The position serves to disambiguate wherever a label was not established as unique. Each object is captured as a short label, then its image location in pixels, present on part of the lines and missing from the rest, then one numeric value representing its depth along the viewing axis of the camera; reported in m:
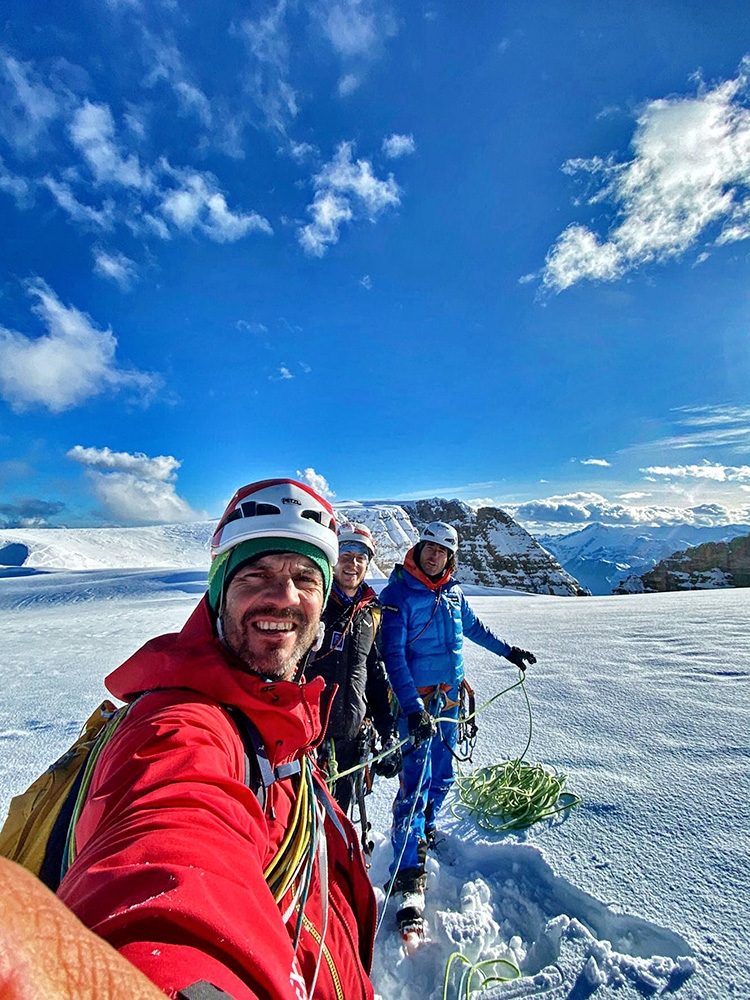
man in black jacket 2.81
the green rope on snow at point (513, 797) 3.35
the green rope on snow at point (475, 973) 2.17
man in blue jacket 3.08
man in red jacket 0.80
